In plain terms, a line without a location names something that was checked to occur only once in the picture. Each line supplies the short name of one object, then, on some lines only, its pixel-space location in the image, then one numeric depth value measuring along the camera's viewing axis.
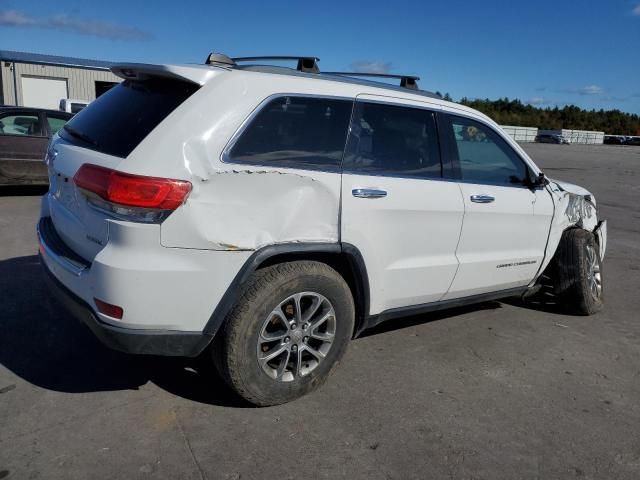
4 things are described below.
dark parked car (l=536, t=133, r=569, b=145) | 73.94
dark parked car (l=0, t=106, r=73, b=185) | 9.98
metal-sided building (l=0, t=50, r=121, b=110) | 33.78
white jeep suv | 2.79
